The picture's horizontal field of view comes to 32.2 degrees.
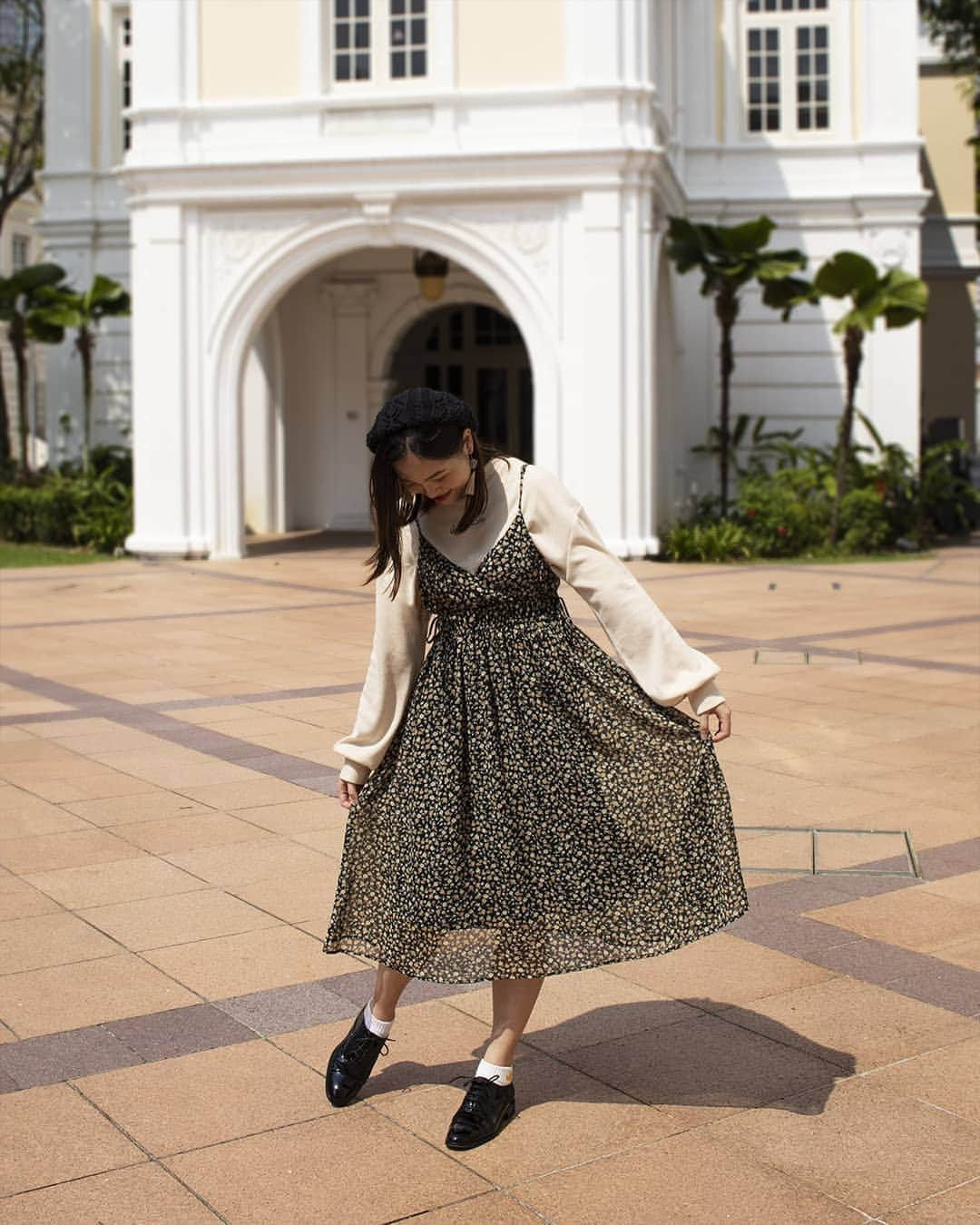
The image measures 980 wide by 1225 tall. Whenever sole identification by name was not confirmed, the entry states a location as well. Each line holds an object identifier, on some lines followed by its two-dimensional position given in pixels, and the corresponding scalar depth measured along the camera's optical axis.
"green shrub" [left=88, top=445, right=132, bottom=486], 22.31
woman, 3.70
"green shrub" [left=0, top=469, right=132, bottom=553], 20.52
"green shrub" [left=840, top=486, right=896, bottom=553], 19.73
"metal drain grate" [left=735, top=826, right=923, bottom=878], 5.71
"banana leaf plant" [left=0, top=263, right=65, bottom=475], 22.55
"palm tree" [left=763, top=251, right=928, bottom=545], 18.98
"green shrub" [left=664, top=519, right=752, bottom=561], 18.86
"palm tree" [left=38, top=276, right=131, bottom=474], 21.84
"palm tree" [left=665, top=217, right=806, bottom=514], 19.36
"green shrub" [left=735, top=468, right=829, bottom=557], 19.52
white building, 18.12
